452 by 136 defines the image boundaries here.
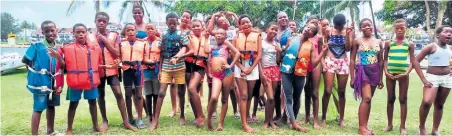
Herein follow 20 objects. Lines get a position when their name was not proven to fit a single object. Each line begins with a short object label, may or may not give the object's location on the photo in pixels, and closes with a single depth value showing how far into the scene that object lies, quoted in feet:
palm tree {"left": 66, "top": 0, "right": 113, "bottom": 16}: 77.92
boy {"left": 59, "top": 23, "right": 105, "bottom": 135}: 15.25
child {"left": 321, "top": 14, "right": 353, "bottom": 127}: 17.85
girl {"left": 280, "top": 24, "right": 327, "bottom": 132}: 17.26
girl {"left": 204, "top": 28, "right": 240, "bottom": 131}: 16.71
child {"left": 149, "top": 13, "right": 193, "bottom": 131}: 17.44
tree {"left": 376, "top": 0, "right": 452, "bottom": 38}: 87.20
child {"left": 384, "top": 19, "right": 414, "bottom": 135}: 16.74
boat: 49.72
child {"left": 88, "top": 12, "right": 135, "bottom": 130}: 16.60
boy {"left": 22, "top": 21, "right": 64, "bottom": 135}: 14.78
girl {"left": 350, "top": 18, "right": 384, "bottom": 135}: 16.89
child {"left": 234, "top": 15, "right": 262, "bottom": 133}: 16.84
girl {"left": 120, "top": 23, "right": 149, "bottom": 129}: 17.28
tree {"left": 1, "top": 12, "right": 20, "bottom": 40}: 223.86
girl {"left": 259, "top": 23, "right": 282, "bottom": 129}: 17.12
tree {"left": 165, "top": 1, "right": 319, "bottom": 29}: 109.09
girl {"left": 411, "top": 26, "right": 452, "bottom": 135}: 16.15
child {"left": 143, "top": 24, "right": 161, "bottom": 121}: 17.78
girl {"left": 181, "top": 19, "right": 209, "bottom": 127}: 17.47
